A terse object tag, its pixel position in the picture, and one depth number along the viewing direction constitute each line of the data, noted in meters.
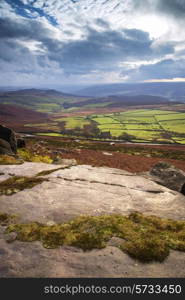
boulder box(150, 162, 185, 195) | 20.83
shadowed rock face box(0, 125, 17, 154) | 36.38
